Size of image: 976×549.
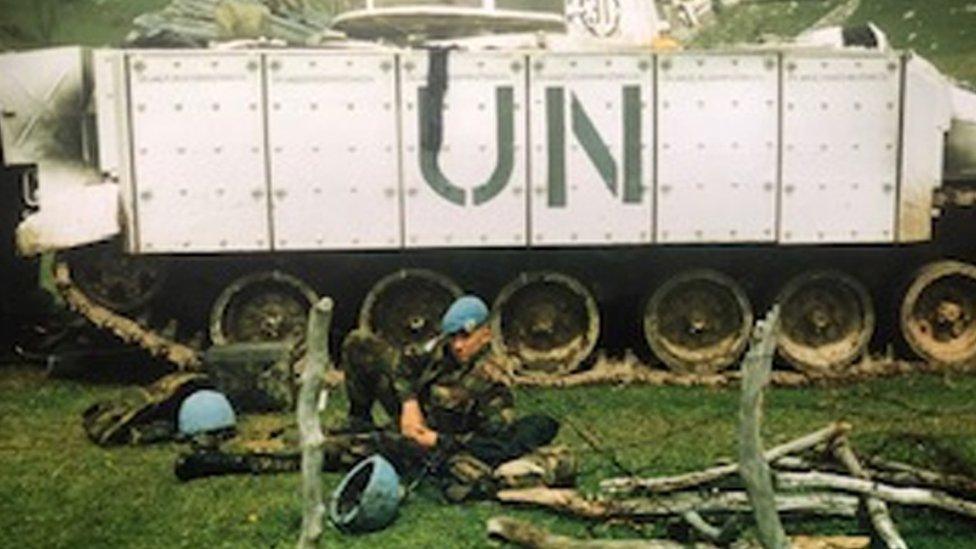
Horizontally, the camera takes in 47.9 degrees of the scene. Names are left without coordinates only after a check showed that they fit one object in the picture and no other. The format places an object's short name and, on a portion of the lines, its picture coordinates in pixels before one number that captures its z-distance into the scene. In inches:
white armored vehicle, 404.5
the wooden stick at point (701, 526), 237.1
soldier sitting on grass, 287.4
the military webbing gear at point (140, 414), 351.6
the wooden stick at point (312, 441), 222.4
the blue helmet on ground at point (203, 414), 327.9
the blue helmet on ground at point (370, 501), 262.1
